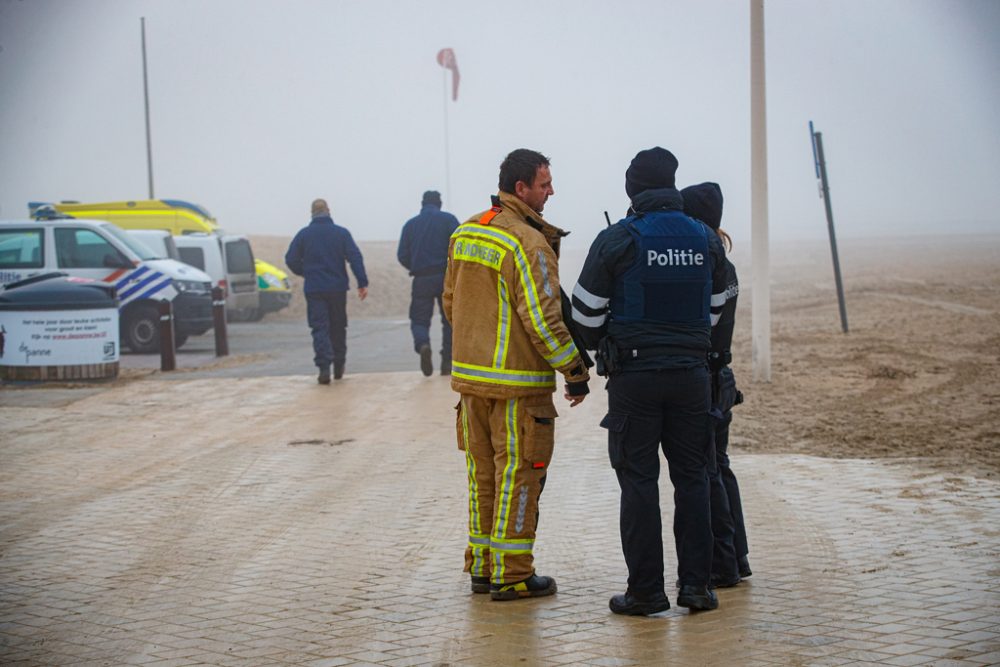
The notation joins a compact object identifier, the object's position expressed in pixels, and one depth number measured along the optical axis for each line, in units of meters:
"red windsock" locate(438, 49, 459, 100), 51.03
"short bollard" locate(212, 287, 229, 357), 19.48
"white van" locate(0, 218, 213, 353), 19.95
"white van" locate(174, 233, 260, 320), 27.52
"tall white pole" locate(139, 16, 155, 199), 45.81
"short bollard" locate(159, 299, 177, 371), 16.88
